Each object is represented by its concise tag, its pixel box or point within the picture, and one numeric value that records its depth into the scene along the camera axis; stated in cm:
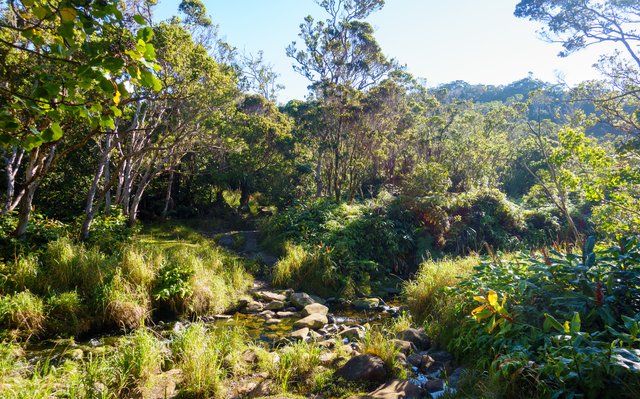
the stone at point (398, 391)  399
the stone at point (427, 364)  495
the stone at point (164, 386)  413
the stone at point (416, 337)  579
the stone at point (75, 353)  525
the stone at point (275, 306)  846
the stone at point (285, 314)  814
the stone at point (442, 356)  514
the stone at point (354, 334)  635
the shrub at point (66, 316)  618
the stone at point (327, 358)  503
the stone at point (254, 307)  830
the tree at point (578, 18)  673
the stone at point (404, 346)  535
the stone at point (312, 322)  730
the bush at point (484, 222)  1350
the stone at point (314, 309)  808
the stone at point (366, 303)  912
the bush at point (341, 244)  1031
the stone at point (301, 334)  648
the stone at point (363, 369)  447
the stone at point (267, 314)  795
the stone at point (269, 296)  899
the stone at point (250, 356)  510
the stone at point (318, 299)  931
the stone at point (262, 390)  421
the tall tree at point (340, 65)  1567
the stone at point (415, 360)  507
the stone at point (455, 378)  428
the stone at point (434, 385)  430
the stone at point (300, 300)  871
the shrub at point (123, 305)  653
